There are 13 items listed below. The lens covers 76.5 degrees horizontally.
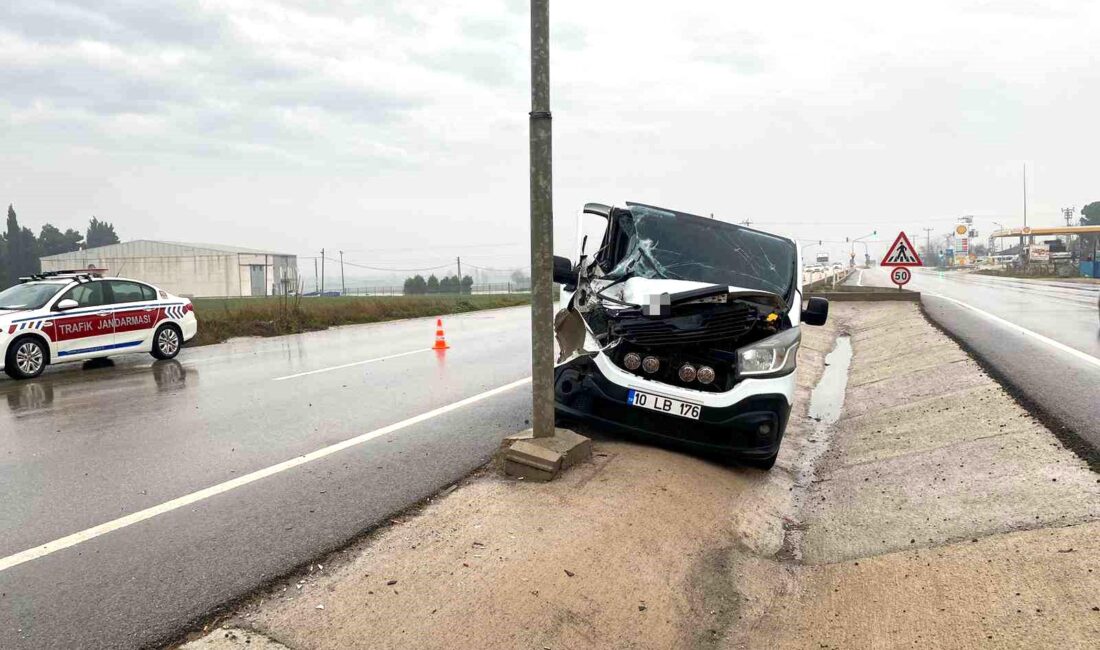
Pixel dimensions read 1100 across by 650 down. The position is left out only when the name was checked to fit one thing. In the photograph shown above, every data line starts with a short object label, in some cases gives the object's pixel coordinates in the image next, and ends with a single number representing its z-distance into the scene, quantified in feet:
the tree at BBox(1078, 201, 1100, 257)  404.59
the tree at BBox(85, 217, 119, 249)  452.76
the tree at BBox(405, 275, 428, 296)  291.36
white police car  34.60
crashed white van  17.08
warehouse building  255.91
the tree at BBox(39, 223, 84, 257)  364.79
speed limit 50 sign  65.98
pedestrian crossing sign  62.80
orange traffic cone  43.80
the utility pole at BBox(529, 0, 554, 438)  15.43
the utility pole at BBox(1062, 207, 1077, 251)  379.47
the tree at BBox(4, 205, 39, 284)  334.44
